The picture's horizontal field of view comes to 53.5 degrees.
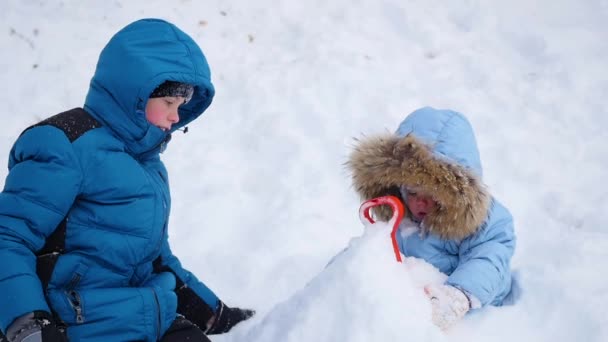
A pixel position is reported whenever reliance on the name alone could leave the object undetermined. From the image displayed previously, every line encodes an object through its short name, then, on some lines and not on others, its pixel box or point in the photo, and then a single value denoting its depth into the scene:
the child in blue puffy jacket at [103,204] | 1.88
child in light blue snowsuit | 2.41
